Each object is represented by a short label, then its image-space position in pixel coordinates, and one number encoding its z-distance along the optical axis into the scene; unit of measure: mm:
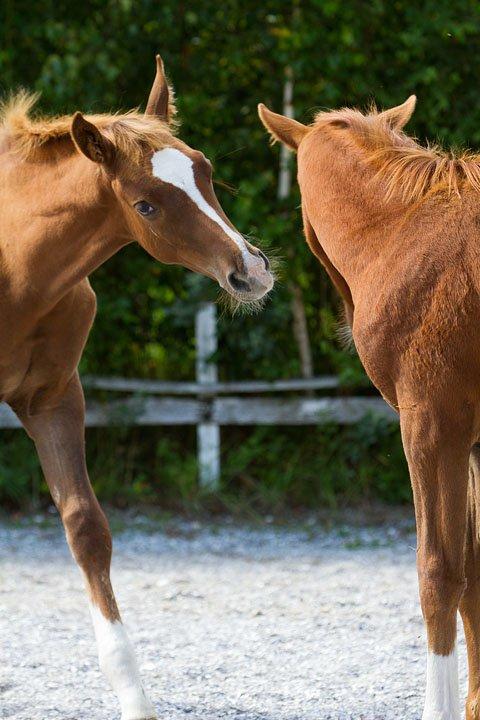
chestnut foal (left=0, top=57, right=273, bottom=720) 6387
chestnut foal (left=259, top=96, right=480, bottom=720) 5695
